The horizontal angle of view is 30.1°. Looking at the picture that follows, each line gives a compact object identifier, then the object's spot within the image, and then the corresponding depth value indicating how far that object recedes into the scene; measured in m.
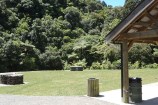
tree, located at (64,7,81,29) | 53.72
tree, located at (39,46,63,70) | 37.06
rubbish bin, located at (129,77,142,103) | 11.45
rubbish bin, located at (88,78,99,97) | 13.06
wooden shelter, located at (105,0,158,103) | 10.30
